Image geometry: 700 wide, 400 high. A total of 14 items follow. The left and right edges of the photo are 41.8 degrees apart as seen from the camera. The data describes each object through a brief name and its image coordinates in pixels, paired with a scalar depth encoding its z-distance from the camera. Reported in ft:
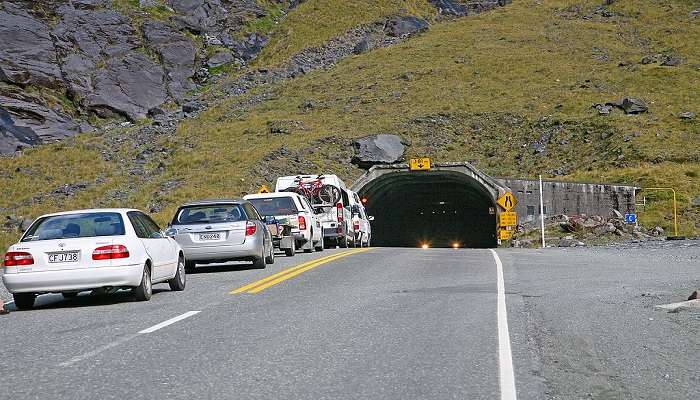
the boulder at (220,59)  304.71
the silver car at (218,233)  63.77
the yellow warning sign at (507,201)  128.98
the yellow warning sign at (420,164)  149.79
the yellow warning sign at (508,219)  127.13
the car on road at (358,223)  121.80
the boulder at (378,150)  191.01
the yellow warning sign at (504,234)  131.13
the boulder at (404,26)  318.45
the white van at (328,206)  108.58
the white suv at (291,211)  86.69
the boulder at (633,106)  201.36
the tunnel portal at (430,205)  155.02
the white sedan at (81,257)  42.01
